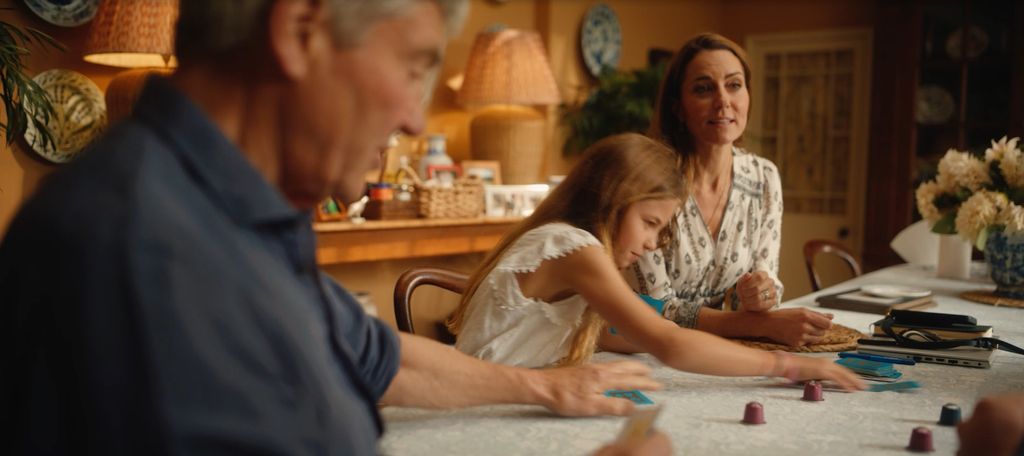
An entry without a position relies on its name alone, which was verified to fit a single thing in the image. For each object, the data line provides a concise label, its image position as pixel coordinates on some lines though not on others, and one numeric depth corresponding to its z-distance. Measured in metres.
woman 2.23
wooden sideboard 3.26
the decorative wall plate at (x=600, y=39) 5.05
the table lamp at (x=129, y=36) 2.69
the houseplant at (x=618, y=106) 4.54
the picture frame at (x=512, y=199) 4.00
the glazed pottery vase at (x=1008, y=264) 2.51
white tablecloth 1.13
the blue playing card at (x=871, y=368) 1.50
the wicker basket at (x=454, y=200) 3.63
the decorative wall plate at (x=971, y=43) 5.11
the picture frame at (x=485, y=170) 4.02
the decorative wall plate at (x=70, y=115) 2.86
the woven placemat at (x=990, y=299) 2.43
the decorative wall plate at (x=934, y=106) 5.26
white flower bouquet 2.45
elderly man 0.62
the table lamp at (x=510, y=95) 3.94
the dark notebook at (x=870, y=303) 2.26
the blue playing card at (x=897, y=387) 1.44
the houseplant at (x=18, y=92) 2.34
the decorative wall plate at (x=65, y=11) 2.87
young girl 1.45
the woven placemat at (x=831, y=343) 1.76
